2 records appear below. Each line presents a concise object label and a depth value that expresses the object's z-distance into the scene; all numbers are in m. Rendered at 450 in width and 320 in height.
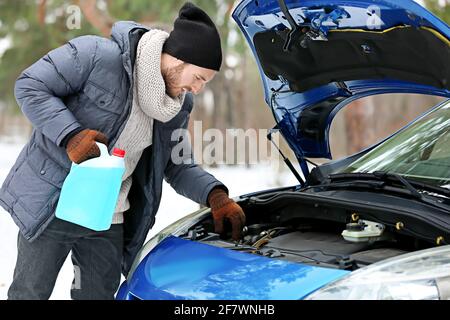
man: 5.15
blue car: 4.11
